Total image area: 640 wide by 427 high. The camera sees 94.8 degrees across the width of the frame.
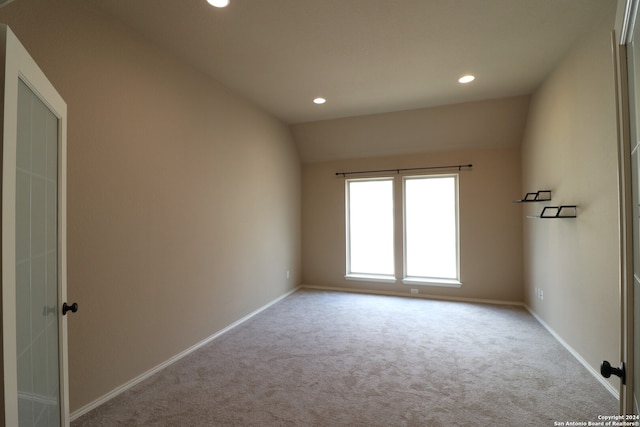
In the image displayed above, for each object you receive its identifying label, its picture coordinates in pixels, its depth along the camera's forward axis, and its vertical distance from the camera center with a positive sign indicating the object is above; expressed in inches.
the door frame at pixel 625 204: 33.5 +1.5
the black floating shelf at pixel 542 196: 127.1 +9.8
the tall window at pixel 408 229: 185.9 -6.5
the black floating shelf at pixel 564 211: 104.2 +2.3
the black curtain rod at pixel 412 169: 177.8 +32.0
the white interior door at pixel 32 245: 32.9 -3.2
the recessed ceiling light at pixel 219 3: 79.0 +59.3
